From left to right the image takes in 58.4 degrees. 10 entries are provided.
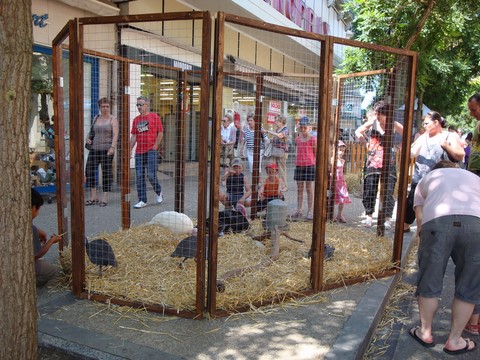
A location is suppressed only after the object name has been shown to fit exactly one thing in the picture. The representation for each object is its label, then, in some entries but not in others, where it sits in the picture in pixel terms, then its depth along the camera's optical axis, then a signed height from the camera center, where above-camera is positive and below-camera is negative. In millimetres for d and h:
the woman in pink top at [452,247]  3271 -816
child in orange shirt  6051 -664
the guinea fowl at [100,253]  3916 -1090
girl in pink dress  7109 -835
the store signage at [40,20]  7980 +2094
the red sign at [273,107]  6451 +464
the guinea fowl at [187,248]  3865 -1017
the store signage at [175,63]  7619 +1289
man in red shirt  6859 -71
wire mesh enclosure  3594 -597
